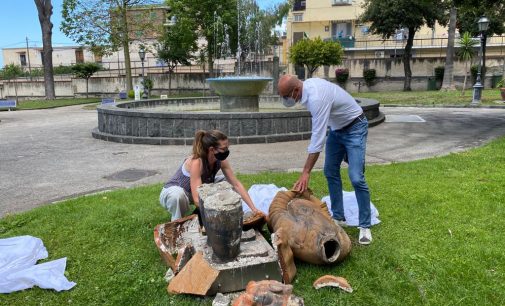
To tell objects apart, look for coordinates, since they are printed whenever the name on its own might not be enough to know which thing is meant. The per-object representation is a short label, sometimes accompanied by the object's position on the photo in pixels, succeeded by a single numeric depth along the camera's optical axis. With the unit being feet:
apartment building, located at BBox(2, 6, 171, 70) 88.94
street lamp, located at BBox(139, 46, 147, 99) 81.76
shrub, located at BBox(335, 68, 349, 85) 102.17
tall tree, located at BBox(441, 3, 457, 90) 83.30
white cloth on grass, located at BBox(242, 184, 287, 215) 15.64
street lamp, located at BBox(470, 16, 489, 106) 52.70
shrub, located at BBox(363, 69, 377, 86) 102.17
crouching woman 11.88
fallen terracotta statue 10.50
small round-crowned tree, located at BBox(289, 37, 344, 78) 94.99
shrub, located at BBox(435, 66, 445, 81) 98.62
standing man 11.86
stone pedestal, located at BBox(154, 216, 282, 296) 9.82
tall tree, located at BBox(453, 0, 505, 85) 93.36
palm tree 88.43
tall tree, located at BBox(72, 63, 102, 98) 103.71
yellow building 122.38
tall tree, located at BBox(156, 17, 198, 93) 89.04
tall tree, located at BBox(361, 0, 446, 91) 93.35
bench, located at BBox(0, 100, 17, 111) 71.92
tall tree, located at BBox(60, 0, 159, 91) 84.17
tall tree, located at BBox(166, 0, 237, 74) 89.56
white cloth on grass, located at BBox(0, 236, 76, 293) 10.73
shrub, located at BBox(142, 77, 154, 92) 94.96
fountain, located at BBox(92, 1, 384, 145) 30.91
